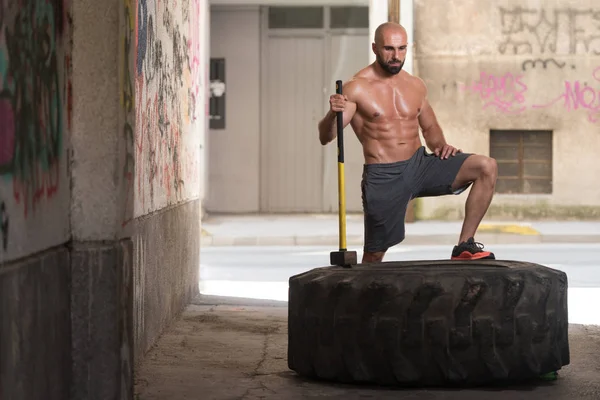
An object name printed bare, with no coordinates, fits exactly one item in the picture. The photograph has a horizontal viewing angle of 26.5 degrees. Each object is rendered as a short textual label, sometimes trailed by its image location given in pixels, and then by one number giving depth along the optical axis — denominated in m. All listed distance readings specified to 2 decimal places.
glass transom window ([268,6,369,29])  24.33
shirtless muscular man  7.33
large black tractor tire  5.52
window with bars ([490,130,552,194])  21.66
